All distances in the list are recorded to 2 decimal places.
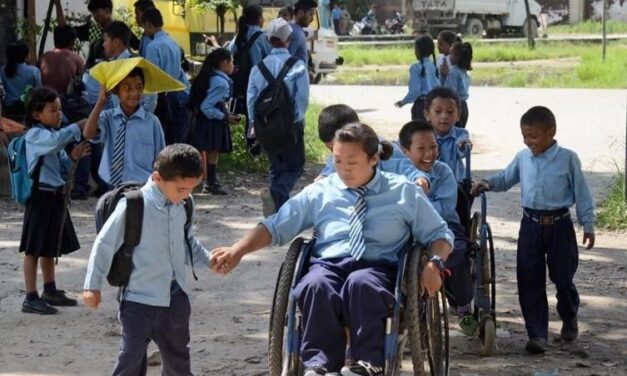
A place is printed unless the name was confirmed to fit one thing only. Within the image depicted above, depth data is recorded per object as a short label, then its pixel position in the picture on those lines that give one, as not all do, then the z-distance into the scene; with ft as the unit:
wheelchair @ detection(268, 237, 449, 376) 15.78
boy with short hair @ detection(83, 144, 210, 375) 16.05
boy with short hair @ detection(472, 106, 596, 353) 21.40
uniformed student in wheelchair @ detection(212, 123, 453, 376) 15.83
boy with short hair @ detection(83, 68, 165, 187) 21.35
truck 135.64
